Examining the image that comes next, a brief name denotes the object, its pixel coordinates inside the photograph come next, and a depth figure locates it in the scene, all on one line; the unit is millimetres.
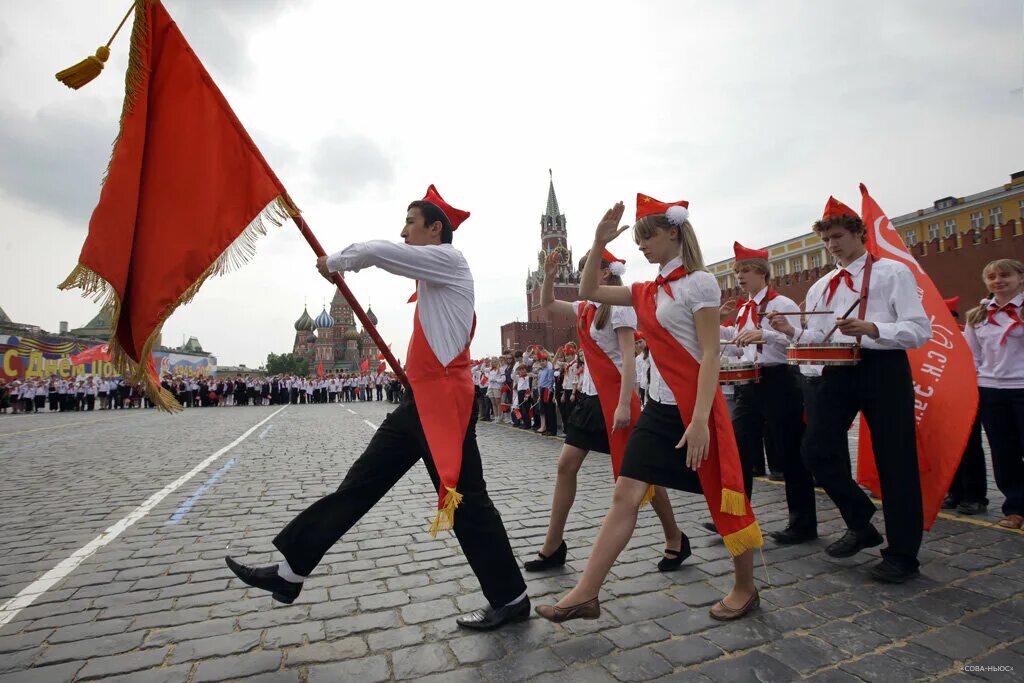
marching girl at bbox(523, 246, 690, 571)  3734
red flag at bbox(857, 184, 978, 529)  3975
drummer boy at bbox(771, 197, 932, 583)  3447
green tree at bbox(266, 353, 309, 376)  114044
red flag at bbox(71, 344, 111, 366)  39438
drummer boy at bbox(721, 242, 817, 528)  4312
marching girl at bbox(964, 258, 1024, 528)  4621
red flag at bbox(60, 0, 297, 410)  3045
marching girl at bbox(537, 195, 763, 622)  2828
